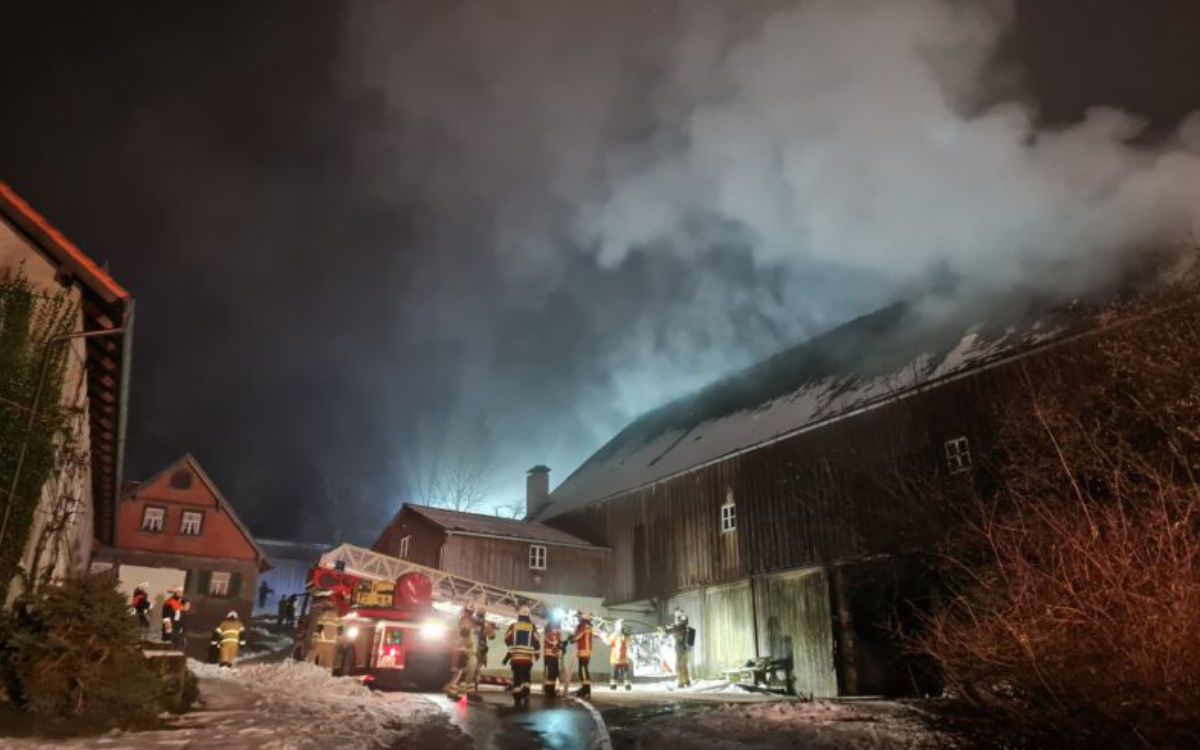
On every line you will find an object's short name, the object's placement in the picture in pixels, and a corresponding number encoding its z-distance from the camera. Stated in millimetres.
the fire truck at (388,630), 16688
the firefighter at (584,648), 16391
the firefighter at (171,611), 19812
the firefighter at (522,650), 14875
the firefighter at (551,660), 16312
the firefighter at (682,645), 22188
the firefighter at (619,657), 21797
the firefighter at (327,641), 17234
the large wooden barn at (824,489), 21047
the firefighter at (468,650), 16609
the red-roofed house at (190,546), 34656
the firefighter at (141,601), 17419
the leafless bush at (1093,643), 6348
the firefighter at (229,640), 17969
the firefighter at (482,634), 17859
